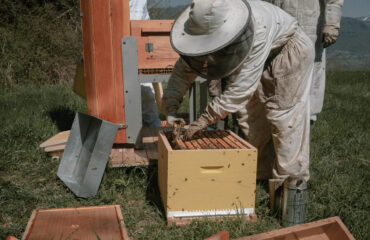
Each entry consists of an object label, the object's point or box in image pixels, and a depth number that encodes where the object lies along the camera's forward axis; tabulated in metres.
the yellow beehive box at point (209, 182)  2.44
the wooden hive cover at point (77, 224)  2.21
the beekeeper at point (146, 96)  4.76
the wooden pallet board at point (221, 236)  1.85
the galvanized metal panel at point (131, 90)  3.21
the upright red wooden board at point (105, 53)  3.12
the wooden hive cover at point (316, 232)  2.06
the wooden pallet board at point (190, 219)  2.52
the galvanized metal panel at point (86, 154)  3.06
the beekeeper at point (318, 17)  3.40
